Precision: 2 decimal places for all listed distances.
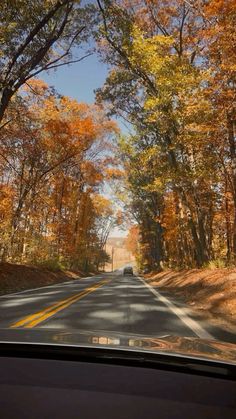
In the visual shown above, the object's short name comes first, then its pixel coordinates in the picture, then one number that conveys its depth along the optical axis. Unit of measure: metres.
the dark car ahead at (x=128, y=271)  65.64
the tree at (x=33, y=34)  16.64
